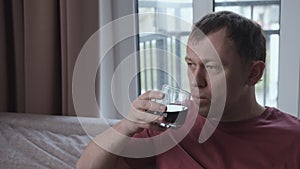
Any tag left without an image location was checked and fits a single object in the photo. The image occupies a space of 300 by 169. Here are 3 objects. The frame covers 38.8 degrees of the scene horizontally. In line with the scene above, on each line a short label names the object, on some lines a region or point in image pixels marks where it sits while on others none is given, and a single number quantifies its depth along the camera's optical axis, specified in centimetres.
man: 119
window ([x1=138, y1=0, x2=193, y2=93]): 206
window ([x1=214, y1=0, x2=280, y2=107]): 195
